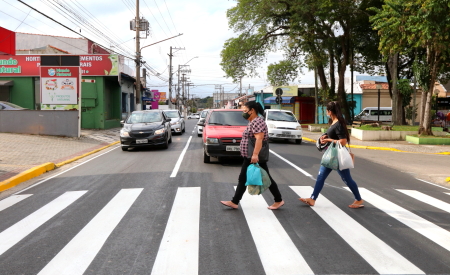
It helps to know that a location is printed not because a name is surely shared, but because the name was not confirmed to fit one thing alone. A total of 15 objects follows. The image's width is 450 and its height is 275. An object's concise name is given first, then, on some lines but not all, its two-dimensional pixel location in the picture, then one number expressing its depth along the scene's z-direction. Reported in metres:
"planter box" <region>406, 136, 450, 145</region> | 18.23
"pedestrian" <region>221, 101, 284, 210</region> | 5.96
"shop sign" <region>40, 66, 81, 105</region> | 20.58
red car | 11.10
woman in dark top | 6.28
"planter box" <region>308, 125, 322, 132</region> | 28.49
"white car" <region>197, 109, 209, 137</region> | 22.54
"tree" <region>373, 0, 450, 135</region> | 16.75
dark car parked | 14.89
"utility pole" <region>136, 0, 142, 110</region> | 27.97
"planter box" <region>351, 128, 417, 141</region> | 20.34
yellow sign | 48.03
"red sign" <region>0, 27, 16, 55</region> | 11.18
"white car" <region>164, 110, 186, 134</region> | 23.69
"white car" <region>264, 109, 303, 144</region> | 19.06
